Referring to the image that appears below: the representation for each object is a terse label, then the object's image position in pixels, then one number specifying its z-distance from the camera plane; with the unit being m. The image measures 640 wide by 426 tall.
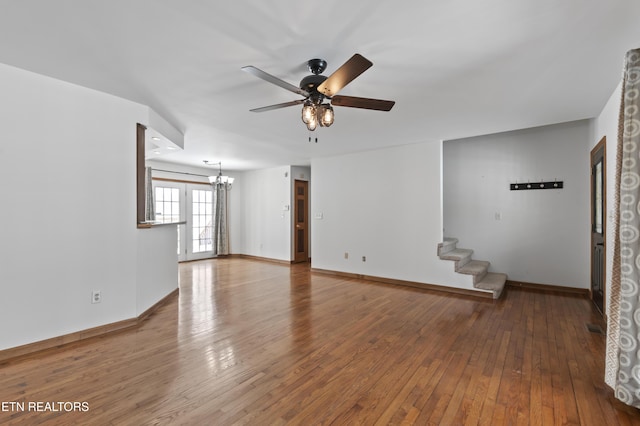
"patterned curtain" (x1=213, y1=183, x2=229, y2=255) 8.23
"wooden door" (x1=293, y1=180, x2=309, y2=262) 7.77
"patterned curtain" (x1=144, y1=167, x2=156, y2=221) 6.24
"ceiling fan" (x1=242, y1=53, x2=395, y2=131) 2.21
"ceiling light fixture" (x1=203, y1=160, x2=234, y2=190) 7.20
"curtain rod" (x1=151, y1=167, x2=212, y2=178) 7.00
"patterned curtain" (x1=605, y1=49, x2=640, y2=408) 1.89
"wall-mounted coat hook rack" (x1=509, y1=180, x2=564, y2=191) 4.76
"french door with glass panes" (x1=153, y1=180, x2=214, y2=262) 7.26
